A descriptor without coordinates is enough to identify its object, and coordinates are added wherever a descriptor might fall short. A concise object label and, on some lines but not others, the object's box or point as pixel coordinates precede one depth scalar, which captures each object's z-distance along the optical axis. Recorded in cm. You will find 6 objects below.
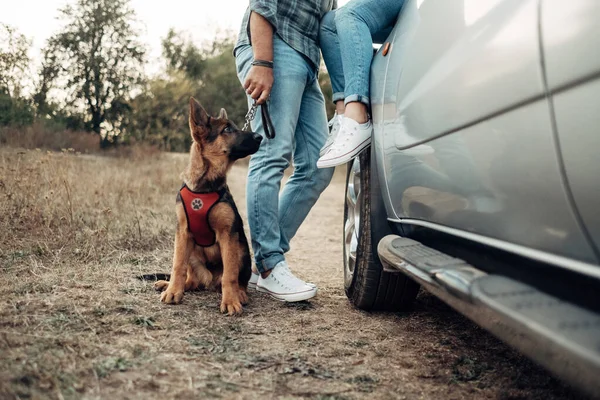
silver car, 103
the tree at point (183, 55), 3694
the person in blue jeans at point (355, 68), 266
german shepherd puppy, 306
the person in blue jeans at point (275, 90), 308
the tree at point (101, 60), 1527
